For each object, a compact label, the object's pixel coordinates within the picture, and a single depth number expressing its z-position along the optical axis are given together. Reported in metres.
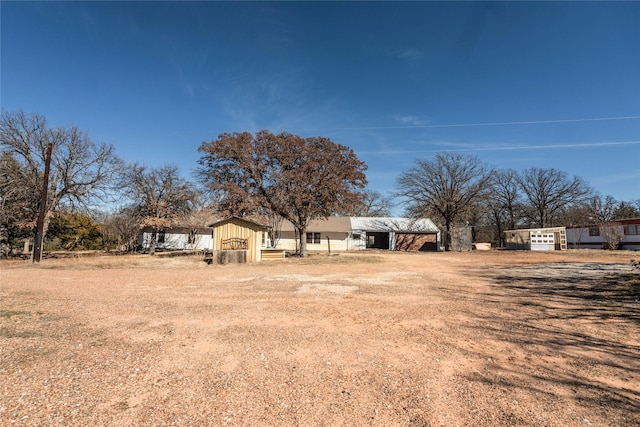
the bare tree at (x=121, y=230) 31.72
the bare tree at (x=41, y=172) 20.31
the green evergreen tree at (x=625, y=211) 48.19
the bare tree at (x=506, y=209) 50.42
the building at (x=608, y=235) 31.06
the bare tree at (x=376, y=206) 58.81
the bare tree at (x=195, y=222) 32.29
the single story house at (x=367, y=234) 37.44
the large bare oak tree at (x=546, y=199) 46.72
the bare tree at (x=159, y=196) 28.30
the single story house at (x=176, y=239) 37.88
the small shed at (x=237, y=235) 20.17
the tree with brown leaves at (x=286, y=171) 22.02
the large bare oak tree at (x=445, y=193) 35.34
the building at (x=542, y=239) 36.75
